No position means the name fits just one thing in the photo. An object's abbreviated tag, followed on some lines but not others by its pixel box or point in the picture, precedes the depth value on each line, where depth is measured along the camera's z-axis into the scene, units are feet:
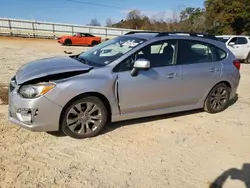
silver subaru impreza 8.92
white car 34.79
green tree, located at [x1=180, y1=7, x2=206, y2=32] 97.51
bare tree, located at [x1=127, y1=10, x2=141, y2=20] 138.59
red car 65.81
